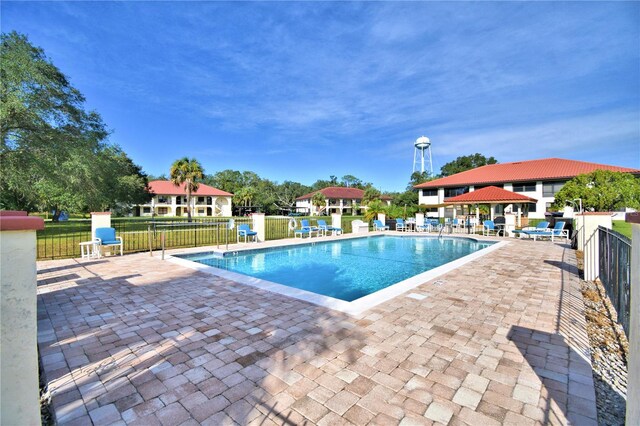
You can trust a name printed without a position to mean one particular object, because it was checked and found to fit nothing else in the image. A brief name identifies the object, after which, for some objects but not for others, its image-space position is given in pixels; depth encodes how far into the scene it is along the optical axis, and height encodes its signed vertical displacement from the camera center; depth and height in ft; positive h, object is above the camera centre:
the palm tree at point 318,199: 182.70 +8.38
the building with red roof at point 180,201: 166.09 +7.05
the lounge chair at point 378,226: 65.67 -3.21
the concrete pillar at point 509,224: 55.52 -2.46
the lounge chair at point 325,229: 52.95 -3.17
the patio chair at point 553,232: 46.09 -3.50
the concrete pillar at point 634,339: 5.28 -2.46
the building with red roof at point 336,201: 201.64 +8.01
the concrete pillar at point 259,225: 43.21 -1.87
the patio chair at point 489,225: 55.31 -2.62
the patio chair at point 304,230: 48.10 -2.96
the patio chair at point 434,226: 64.76 -3.23
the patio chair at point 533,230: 47.60 -3.16
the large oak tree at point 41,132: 44.75 +13.97
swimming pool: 25.20 -5.78
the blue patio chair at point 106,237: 27.88 -2.39
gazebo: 53.67 +2.64
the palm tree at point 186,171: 109.60 +15.99
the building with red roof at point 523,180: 97.71 +11.60
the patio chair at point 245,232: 40.65 -2.72
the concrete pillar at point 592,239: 21.32 -2.20
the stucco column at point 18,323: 4.37 -1.70
